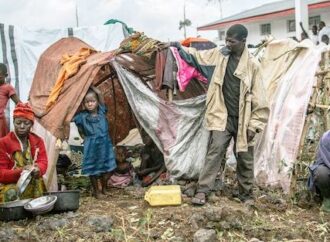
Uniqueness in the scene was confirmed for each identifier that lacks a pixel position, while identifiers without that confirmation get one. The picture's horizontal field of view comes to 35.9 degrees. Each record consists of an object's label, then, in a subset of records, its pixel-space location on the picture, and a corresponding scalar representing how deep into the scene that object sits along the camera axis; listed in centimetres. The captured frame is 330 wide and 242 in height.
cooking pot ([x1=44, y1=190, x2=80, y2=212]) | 490
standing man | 527
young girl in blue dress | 560
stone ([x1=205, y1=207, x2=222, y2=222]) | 449
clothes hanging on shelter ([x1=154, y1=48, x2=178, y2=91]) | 596
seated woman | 495
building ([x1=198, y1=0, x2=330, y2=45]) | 2025
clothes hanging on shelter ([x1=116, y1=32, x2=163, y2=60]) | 623
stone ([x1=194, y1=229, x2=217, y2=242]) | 412
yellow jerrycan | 509
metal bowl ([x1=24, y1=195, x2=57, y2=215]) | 466
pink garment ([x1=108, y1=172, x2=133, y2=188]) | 625
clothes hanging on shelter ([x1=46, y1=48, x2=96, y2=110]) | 590
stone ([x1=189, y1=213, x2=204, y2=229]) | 449
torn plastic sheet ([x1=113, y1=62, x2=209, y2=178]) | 602
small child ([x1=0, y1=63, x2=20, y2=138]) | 633
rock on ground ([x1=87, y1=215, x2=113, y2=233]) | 447
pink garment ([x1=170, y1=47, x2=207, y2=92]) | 599
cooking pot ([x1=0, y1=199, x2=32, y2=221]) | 472
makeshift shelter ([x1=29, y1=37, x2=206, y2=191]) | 561
